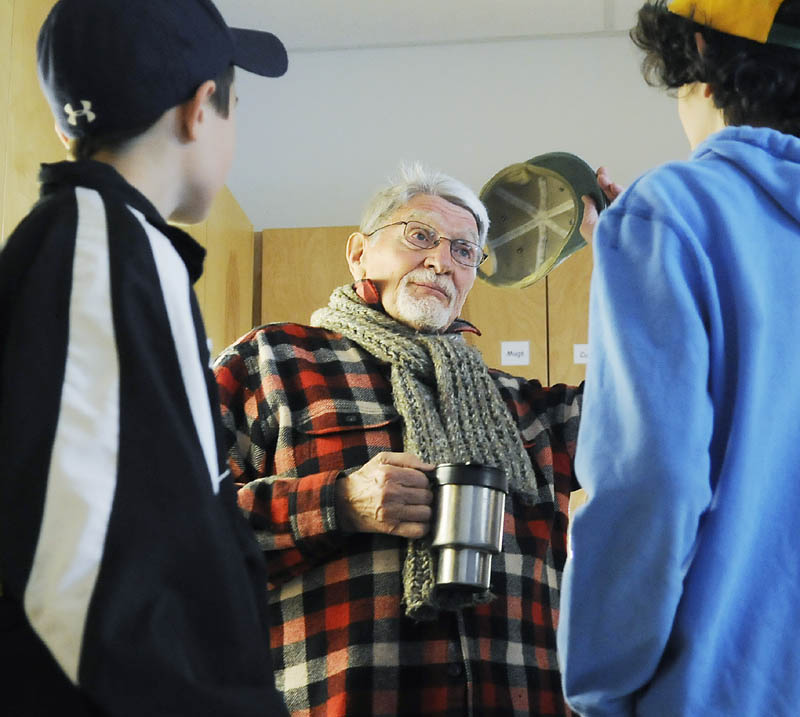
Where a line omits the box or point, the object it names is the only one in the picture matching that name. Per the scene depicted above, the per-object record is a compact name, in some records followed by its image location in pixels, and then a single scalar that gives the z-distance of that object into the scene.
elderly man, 1.62
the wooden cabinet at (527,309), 3.61
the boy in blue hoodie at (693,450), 0.99
